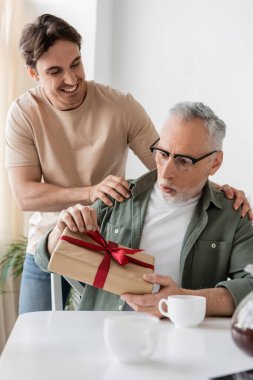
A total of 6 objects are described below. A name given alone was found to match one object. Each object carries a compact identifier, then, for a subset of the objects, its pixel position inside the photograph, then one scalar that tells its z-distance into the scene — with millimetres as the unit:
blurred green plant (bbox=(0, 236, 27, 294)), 3718
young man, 2494
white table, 1222
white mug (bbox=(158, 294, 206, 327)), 1557
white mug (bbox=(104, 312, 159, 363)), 1263
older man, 1986
